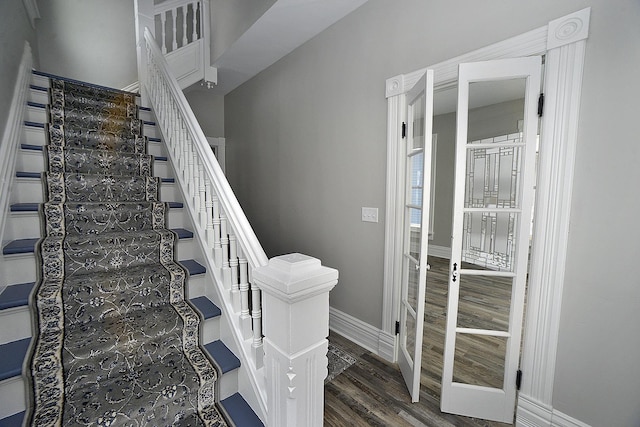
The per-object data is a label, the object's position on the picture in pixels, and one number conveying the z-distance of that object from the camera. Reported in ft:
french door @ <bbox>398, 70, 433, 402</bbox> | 5.10
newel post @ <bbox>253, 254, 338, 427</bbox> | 2.91
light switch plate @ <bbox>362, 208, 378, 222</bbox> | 7.07
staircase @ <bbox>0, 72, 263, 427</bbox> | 3.49
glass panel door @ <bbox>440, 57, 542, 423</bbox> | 4.72
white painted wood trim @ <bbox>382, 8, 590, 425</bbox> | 4.21
